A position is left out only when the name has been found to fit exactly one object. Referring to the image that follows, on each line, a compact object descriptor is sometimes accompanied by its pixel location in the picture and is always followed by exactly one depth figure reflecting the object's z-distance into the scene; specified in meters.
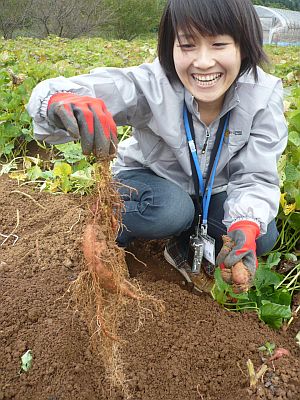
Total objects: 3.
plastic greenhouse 17.83
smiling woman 1.27
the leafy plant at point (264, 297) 1.40
